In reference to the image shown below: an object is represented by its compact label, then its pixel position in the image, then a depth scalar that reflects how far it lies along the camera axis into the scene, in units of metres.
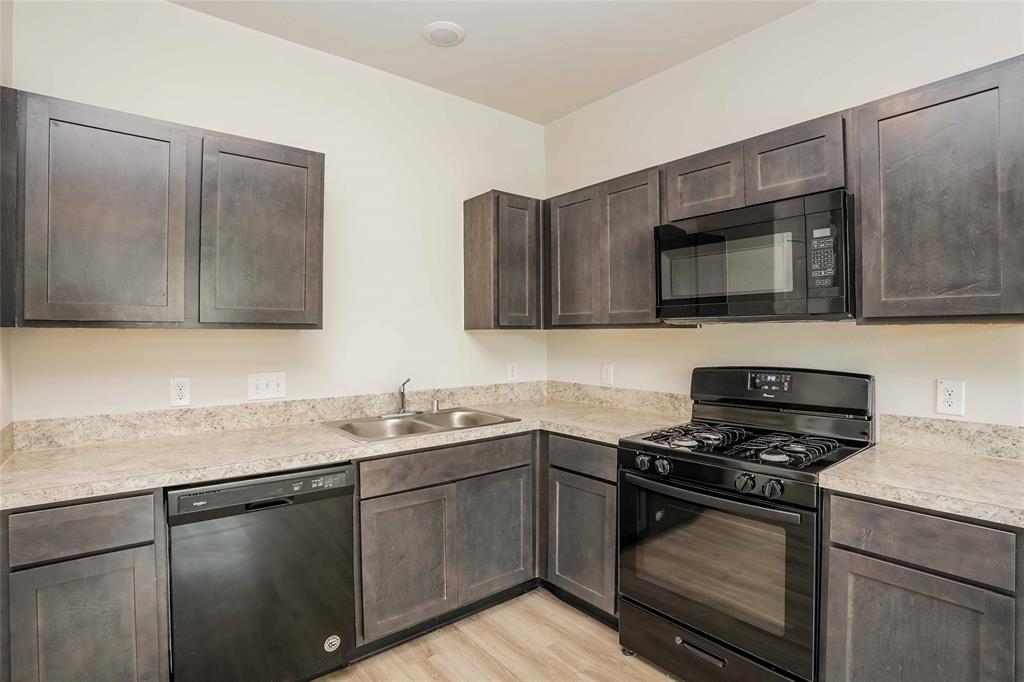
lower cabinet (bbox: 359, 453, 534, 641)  2.19
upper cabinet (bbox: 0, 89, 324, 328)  1.71
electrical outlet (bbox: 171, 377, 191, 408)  2.26
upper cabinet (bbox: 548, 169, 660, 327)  2.53
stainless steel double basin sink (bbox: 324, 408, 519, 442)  2.60
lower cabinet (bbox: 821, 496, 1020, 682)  1.35
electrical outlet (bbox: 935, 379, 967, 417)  1.88
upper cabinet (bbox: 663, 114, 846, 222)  1.90
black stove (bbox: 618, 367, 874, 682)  1.71
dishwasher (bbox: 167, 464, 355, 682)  1.75
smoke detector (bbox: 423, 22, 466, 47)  2.43
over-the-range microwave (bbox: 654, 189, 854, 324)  1.82
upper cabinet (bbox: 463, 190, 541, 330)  2.96
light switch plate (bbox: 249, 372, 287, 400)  2.45
